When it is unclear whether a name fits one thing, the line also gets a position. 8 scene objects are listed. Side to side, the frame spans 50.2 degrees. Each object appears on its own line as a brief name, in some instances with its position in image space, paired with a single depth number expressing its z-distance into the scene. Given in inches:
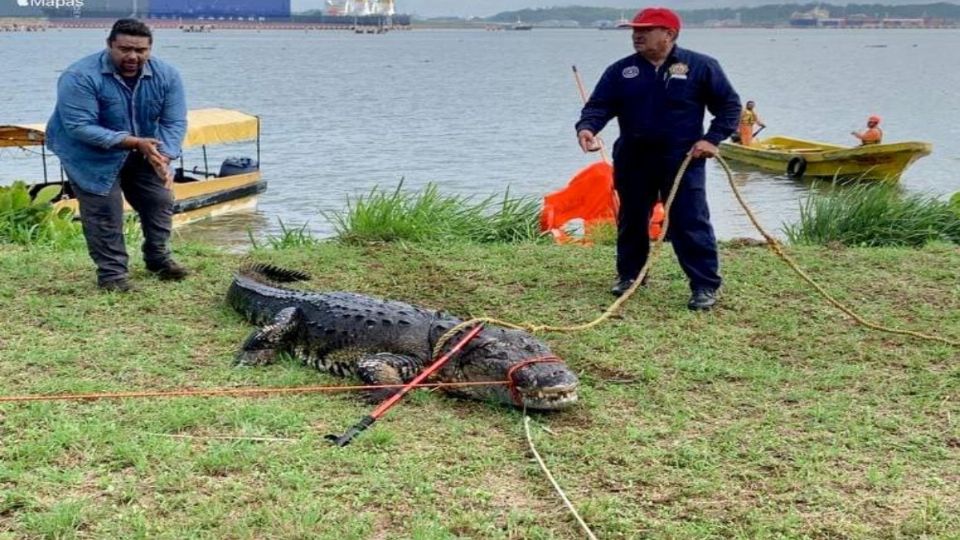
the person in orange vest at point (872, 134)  805.9
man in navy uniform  250.5
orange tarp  424.5
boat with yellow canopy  667.4
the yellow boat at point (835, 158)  758.0
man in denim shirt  251.6
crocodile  186.1
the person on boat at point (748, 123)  879.1
